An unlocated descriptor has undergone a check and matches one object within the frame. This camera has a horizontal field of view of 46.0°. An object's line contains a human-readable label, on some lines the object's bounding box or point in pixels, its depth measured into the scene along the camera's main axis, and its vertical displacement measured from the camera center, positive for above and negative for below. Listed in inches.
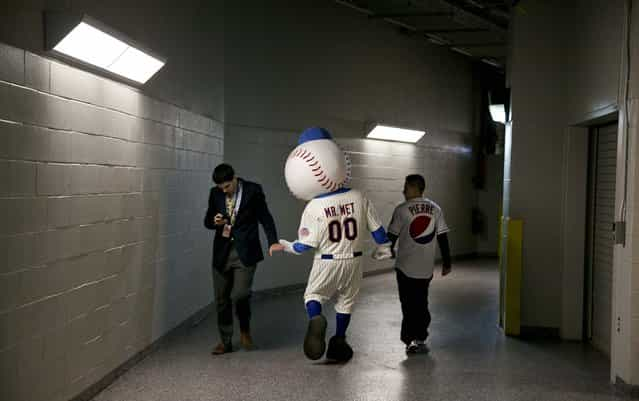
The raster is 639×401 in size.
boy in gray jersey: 239.8 -24.9
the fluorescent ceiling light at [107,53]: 152.7 +27.5
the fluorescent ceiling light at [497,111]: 416.3 +37.3
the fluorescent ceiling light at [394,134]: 420.8 +25.2
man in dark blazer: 230.1 -19.6
